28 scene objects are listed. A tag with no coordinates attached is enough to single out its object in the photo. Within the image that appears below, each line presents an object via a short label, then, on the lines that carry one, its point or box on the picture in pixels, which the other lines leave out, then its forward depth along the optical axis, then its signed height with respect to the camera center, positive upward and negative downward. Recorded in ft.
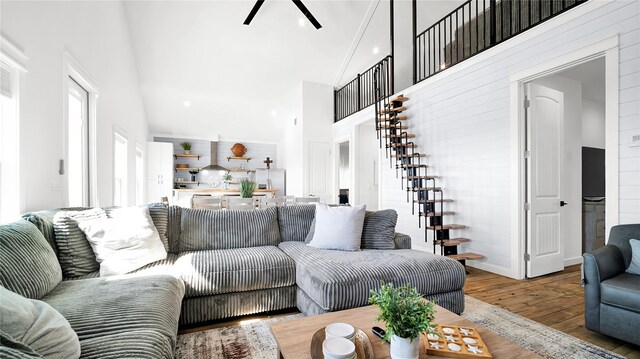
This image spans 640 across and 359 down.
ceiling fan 12.82 +7.62
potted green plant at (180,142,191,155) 28.02 +3.08
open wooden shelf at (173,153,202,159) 27.81 +2.20
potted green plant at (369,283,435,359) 3.47 -1.69
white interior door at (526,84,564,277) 11.44 -0.08
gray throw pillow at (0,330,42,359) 2.11 -1.30
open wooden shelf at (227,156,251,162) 29.68 +2.04
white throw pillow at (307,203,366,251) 9.11 -1.60
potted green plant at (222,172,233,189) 29.37 -0.08
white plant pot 3.54 -2.06
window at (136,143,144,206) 21.99 +0.27
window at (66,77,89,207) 10.44 +1.23
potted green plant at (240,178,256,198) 17.26 -0.64
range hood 29.25 +2.32
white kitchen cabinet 25.05 +0.71
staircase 13.39 -0.01
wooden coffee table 3.92 -2.33
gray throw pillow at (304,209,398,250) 9.46 -1.73
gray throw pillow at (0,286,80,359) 2.96 -1.61
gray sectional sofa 4.69 -2.18
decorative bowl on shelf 29.60 +2.93
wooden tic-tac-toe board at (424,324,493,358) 3.82 -2.27
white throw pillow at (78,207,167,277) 7.07 -1.58
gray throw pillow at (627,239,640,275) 7.03 -1.94
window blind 6.40 +2.21
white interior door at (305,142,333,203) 23.63 +0.65
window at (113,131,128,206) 15.84 +0.37
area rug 6.25 -3.74
